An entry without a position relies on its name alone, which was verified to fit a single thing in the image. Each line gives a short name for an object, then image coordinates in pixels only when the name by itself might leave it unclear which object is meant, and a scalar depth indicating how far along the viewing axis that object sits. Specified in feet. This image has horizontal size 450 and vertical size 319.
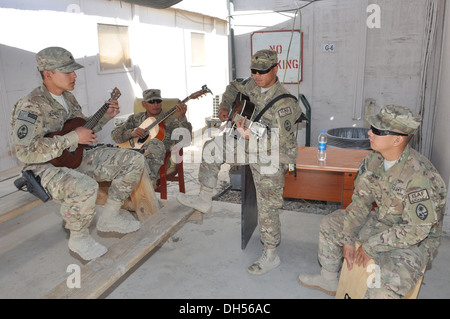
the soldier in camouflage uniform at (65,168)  10.00
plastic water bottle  15.74
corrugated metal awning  16.66
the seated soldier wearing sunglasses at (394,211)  7.93
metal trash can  16.71
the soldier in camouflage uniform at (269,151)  11.10
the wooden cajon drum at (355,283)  8.10
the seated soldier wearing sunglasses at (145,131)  15.34
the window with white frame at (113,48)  23.61
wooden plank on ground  8.27
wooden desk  14.42
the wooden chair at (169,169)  15.49
